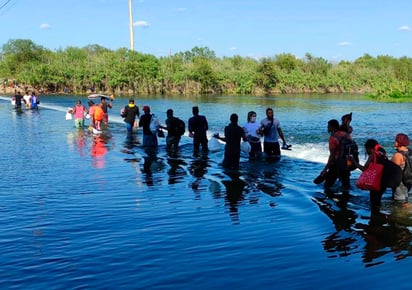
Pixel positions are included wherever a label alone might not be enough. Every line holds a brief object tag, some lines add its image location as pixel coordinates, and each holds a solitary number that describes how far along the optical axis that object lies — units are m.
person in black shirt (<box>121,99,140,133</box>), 20.95
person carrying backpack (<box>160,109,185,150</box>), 17.17
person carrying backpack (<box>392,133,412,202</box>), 8.46
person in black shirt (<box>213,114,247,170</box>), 12.85
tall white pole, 89.81
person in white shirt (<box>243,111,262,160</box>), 14.42
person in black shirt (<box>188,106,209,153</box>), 15.78
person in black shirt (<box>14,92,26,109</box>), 41.09
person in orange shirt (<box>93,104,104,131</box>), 23.86
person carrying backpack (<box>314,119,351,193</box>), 9.91
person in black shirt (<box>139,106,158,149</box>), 17.16
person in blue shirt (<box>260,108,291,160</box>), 14.13
